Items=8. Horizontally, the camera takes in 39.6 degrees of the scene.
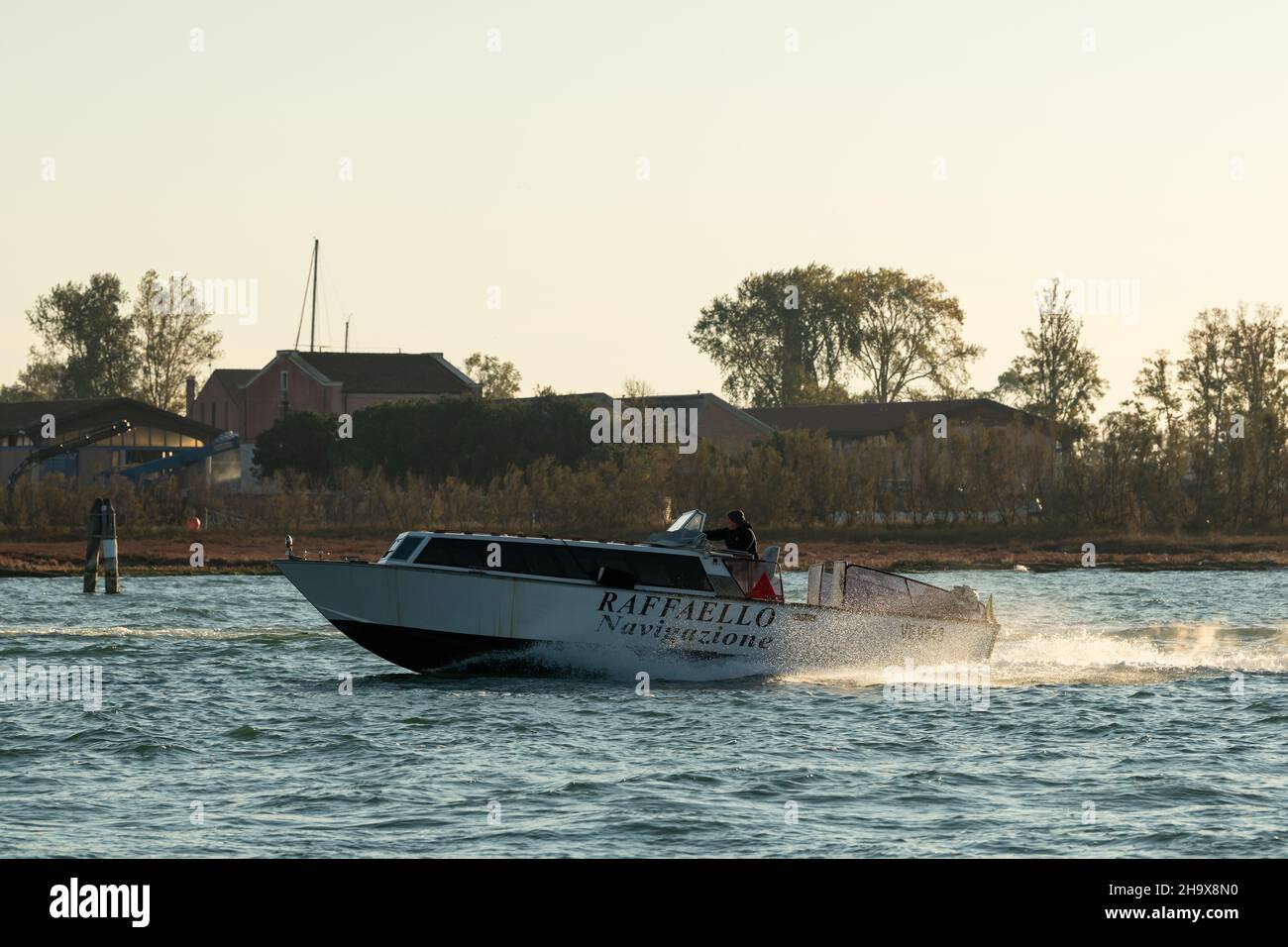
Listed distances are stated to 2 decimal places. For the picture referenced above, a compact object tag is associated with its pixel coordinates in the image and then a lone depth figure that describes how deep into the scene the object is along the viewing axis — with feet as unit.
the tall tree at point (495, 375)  461.37
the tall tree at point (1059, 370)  349.82
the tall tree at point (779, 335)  423.23
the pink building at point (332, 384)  346.74
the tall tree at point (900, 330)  410.52
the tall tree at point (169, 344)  426.51
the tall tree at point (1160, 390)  310.04
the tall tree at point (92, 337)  439.63
